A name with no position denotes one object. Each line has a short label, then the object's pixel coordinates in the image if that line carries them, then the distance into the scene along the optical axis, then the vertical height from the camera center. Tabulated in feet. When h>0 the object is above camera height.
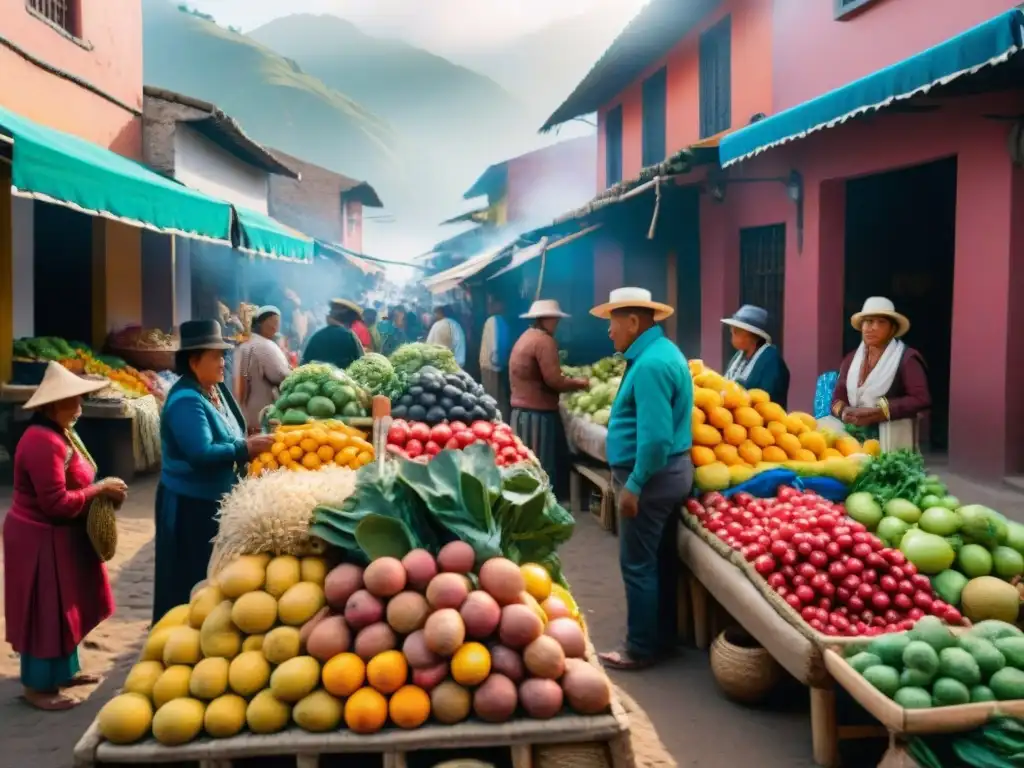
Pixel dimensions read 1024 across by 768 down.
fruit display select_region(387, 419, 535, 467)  18.34 -1.59
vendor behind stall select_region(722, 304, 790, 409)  21.63 +0.20
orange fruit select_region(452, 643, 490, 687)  8.82 -2.97
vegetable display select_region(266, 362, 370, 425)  20.26 -0.79
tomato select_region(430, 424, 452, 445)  18.98 -1.51
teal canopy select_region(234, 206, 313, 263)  36.50 +5.82
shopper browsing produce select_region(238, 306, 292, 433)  25.58 -0.16
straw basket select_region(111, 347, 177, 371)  38.01 +0.15
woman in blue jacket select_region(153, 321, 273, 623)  14.30 -1.81
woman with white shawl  18.93 -0.19
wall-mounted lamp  31.19 +6.10
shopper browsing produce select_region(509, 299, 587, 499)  27.58 -0.63
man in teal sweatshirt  15.35 -1.55
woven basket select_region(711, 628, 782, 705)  14.16 -4.85
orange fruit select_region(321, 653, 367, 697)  8.82 -3.08
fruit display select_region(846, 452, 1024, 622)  13.29 -2.81
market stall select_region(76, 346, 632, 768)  8.72 -2.94
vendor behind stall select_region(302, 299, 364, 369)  27.94 +0.55
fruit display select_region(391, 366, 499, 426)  20.67 -0.89
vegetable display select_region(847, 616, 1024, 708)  10.77 -3.71
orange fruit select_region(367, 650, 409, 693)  8.84 -3.05
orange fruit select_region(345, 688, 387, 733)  8.67 -3.38
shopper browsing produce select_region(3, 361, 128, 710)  13.61 -2.83
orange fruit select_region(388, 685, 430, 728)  8.77 -3.37
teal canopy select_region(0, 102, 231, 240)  20.66 +4.69
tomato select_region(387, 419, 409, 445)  18.65 -1.48
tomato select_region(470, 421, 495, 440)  19.21 -1.41
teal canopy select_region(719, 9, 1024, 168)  15.90 +5.83
